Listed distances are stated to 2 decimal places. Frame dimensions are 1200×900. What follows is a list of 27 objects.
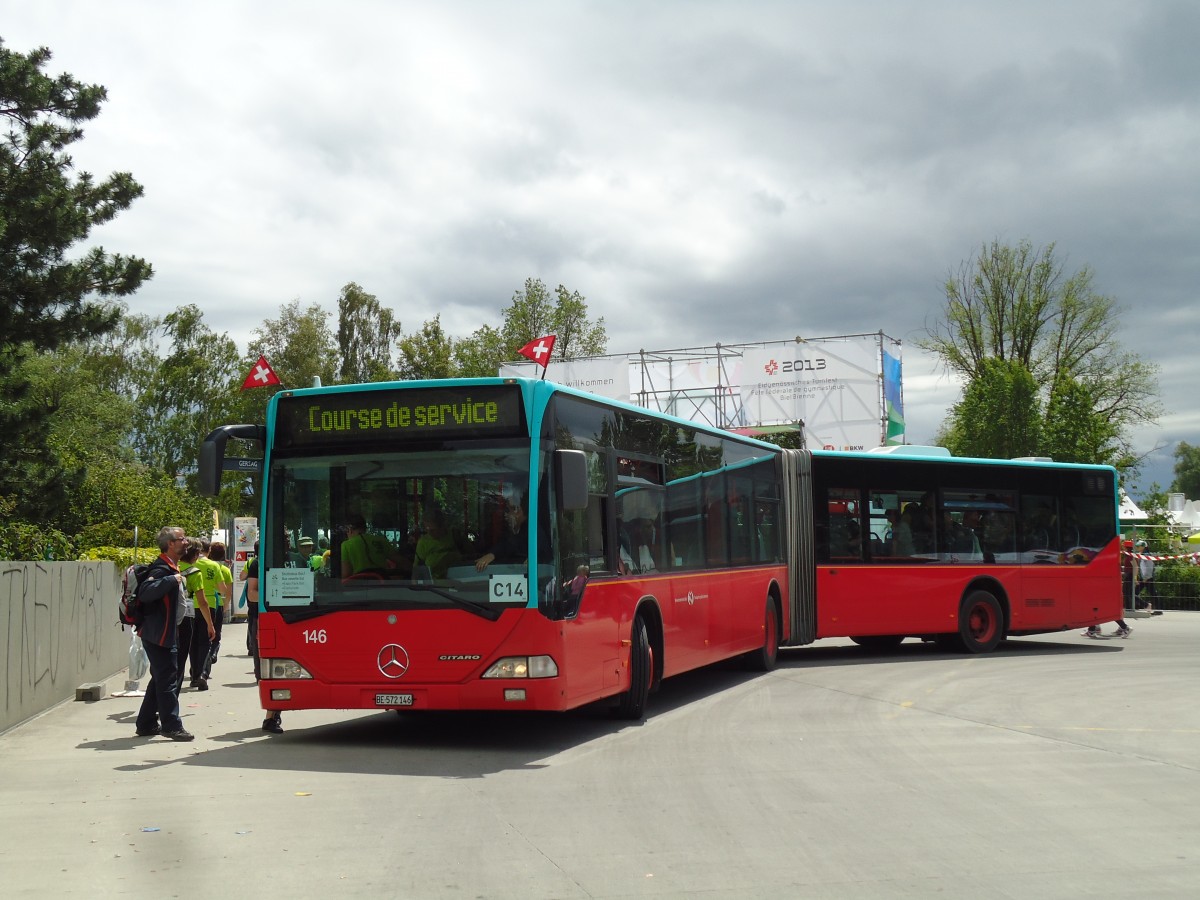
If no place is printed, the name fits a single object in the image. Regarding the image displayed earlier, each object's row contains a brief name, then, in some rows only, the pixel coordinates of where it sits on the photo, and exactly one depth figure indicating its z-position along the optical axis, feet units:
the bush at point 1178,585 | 114.11
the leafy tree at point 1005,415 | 148.87
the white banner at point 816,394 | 139.33
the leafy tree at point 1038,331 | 187.62
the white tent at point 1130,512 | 127.13
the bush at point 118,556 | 72.38
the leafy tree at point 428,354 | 208.85
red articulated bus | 33.83
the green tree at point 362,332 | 246.88
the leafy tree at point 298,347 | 234.99
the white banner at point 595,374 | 146.72
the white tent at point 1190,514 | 189.27
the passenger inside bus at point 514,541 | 33.83
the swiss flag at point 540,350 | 58.48
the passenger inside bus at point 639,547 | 39.42
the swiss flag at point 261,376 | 85.82
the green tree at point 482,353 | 195.31
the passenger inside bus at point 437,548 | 34.35
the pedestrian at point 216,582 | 52.21
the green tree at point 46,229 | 71.41
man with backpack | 37.65
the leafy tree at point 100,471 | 95.54
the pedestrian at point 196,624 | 45.14
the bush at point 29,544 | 63.67
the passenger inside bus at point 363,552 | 34.88
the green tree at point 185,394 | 231.09
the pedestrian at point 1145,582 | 108.88
